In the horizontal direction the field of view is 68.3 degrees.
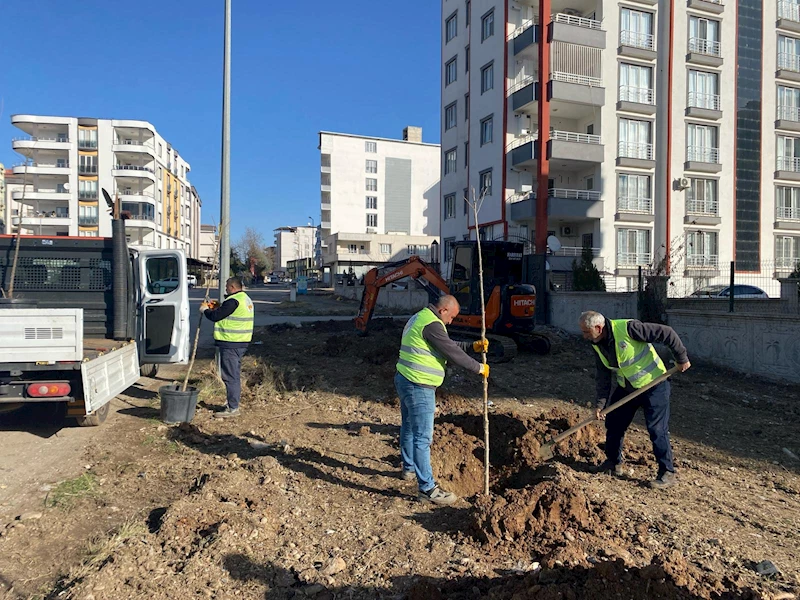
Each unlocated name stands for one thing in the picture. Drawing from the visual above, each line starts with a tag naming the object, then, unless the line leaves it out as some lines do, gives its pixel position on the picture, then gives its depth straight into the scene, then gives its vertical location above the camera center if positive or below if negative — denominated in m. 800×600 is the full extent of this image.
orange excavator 12.99 -0.10
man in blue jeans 4.92 -0.72
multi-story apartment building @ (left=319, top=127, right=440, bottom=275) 62.03 +10.06
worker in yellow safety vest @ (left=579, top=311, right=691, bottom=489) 5.20 -0.69
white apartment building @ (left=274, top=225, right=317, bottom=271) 130.00 +9.80
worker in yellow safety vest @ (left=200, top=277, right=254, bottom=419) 7.52 -0.58
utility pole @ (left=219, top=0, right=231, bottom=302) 11.13 +2.55
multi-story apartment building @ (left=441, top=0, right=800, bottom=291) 27.16 +7.87
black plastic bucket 7.03 -1.41
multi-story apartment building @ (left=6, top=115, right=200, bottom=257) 59.09 +11.83
